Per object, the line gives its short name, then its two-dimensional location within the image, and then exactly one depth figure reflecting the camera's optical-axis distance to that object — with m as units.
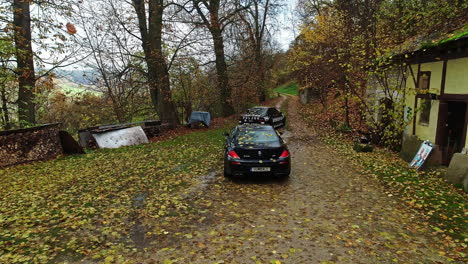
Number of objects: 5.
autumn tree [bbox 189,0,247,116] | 18.73
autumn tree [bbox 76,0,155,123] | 16.62
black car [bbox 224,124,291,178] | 7.69
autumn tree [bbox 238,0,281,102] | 22.33
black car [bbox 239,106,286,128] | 17.00
